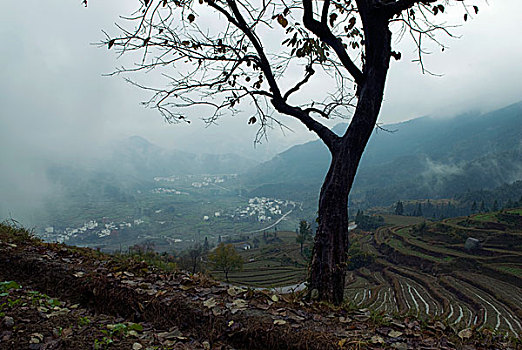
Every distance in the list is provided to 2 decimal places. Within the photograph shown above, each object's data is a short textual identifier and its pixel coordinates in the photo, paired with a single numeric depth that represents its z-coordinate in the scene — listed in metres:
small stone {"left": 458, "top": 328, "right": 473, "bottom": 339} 2.61
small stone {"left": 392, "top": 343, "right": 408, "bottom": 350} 2.34
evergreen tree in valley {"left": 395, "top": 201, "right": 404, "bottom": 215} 103.19
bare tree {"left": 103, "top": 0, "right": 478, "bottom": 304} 3.45
